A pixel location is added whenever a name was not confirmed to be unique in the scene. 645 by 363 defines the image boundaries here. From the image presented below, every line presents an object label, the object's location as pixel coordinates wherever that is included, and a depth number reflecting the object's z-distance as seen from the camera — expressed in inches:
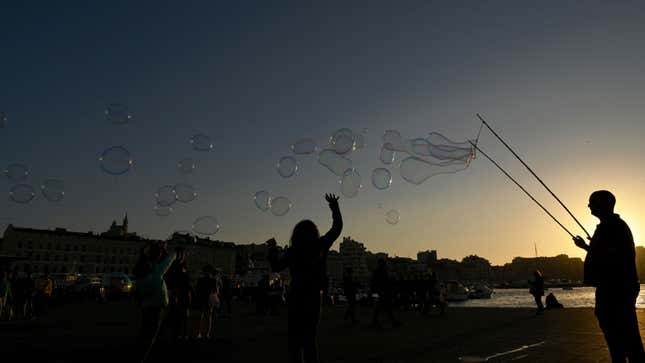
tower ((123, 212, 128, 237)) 6434.1
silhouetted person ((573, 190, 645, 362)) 165.9
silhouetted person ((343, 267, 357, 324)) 592.6
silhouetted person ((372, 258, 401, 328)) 544.5
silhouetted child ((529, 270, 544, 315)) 673.7
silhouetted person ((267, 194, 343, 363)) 165.3
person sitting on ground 763.8
